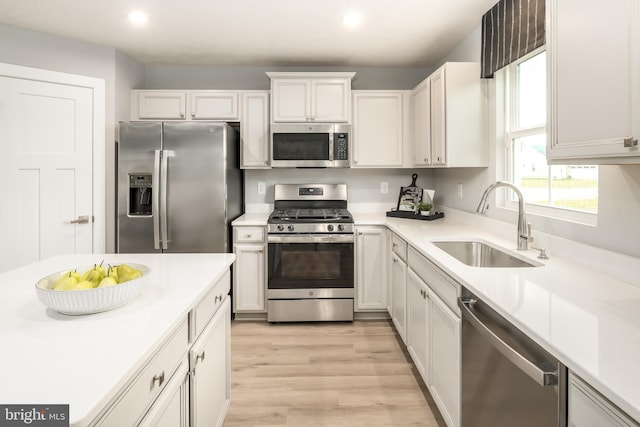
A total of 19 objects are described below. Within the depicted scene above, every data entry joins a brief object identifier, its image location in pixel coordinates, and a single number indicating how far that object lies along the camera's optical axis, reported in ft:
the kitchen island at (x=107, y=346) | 2.42
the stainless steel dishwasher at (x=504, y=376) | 3.28
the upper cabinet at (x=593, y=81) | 3.62
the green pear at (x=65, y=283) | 3.56
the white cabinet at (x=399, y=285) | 8.98
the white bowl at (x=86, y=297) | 3.43
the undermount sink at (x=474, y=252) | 7.28
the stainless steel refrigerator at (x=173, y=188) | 10.39
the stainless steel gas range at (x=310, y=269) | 10.80
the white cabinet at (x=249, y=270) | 11.04
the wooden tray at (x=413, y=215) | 11.04
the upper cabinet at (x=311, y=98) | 11.64
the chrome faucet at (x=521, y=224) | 6.61
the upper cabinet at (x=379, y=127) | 12.11
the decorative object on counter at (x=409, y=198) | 12.03
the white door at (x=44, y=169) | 9.06
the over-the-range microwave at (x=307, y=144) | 11.69
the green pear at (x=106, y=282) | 3.65
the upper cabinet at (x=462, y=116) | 9.15
